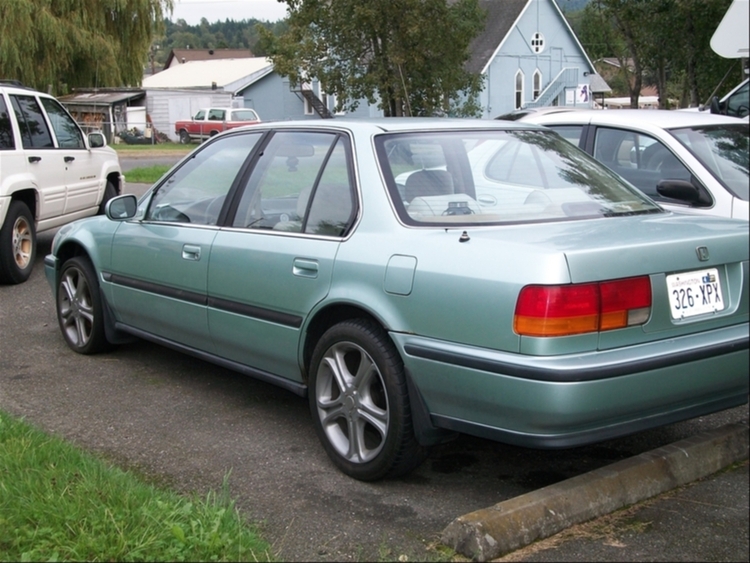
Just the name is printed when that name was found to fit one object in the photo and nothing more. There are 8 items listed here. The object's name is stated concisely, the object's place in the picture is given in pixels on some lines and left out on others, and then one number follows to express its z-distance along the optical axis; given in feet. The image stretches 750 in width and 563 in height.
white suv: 29.63
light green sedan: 11.34
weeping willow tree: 94.53
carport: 144.25
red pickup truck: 147.95
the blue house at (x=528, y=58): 150.82
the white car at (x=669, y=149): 18.63
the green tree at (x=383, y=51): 59.47
